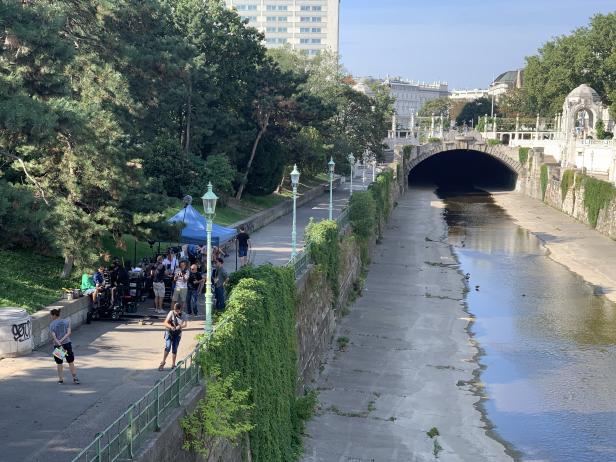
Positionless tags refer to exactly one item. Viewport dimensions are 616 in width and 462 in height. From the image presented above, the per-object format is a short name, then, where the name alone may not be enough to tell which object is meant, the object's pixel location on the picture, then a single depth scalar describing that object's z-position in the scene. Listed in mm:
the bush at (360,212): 44125
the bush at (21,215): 19750
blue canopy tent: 26969
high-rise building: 176750
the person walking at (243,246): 29911
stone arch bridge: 106625
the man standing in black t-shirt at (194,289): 23609
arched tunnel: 120438
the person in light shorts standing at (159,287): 23281
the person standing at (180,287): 22266
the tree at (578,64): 104000
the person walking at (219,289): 24016
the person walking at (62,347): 16844
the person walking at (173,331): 17688
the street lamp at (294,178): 29203
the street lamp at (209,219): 17641
